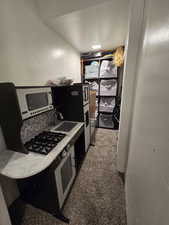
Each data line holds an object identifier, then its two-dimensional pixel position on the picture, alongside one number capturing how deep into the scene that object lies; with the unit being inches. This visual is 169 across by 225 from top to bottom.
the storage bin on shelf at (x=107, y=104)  131.0
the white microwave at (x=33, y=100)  36.0
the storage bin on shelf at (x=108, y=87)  123.3
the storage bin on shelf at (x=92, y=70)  125.3
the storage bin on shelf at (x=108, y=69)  117.8
